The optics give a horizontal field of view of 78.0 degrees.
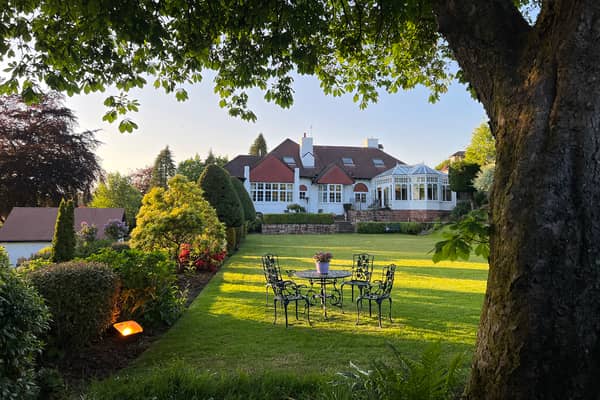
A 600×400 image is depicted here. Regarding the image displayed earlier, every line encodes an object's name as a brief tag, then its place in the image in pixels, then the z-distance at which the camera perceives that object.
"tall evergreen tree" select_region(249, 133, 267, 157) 73.66
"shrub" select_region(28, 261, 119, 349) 4.86
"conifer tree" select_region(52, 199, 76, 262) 10.30
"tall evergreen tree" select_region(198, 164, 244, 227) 19.03
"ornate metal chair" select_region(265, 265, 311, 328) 6.87
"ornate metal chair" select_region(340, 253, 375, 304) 7.83
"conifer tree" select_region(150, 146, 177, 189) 54.84
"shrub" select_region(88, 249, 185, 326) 6.15
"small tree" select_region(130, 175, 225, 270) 11.98
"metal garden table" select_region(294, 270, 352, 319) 7.97
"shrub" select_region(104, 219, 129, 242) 17.36
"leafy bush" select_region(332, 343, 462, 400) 2.73
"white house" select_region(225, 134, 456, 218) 37.31
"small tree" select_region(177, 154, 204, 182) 44.59
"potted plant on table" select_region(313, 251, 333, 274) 8.23
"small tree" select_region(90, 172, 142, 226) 33.60
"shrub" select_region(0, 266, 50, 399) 2.82
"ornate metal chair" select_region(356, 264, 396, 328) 6.93
